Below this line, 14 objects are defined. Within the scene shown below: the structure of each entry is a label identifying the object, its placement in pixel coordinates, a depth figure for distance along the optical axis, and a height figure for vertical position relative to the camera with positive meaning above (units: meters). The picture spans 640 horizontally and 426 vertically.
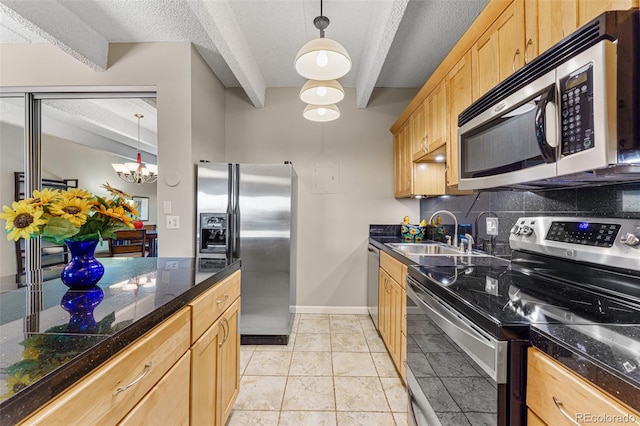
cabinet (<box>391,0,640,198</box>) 1.09 +0.76
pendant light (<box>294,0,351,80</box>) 1.52 +0.87
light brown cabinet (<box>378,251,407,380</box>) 1.96 -0.76
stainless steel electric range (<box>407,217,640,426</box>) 0.79 -0.31
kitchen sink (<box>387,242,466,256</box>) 2.41 -0.33
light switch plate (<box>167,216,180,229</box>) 2.56 -0.09
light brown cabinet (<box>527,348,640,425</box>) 0.55 -0.41
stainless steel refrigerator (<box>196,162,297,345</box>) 2.66 -0.30
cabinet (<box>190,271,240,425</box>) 1.13 -0.67
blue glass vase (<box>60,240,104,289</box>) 1.02 -0.20
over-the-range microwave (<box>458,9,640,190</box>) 0.78 +0.32
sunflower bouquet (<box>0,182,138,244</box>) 0.87 -0.01
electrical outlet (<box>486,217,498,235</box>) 1.92 -0.10
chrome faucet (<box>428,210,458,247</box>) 2.39 -0.20
